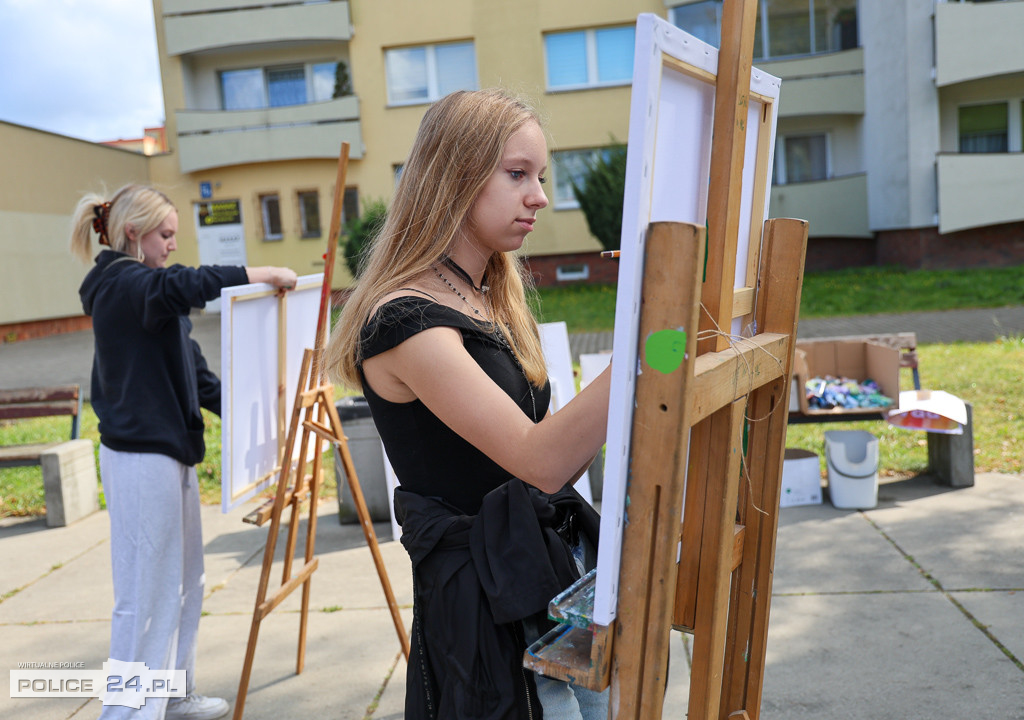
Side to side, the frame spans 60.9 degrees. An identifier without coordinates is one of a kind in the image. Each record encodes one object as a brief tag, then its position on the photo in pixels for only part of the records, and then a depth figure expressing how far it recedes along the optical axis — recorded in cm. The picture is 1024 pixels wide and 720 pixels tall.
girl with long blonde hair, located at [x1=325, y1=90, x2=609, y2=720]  153
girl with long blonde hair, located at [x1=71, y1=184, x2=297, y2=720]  288
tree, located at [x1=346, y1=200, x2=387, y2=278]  1642
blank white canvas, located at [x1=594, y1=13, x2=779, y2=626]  120
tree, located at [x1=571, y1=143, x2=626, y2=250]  1666
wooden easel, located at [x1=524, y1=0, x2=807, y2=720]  126
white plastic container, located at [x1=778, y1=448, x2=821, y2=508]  518
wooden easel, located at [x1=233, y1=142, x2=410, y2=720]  305
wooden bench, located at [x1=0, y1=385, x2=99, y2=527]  588
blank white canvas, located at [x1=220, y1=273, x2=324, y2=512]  303
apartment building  1662
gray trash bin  546
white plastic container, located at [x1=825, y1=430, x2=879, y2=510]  502
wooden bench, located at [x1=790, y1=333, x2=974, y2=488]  520
